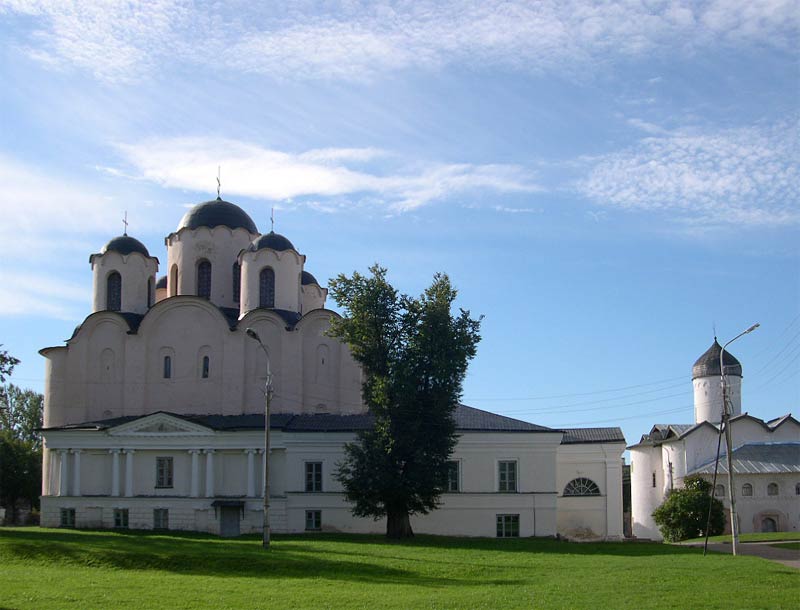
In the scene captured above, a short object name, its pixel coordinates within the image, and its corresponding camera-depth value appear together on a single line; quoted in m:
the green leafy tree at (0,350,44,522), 62.44
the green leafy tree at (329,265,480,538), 37.12
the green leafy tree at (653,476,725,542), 52.16
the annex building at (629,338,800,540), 57.88
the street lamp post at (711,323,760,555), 32.84
